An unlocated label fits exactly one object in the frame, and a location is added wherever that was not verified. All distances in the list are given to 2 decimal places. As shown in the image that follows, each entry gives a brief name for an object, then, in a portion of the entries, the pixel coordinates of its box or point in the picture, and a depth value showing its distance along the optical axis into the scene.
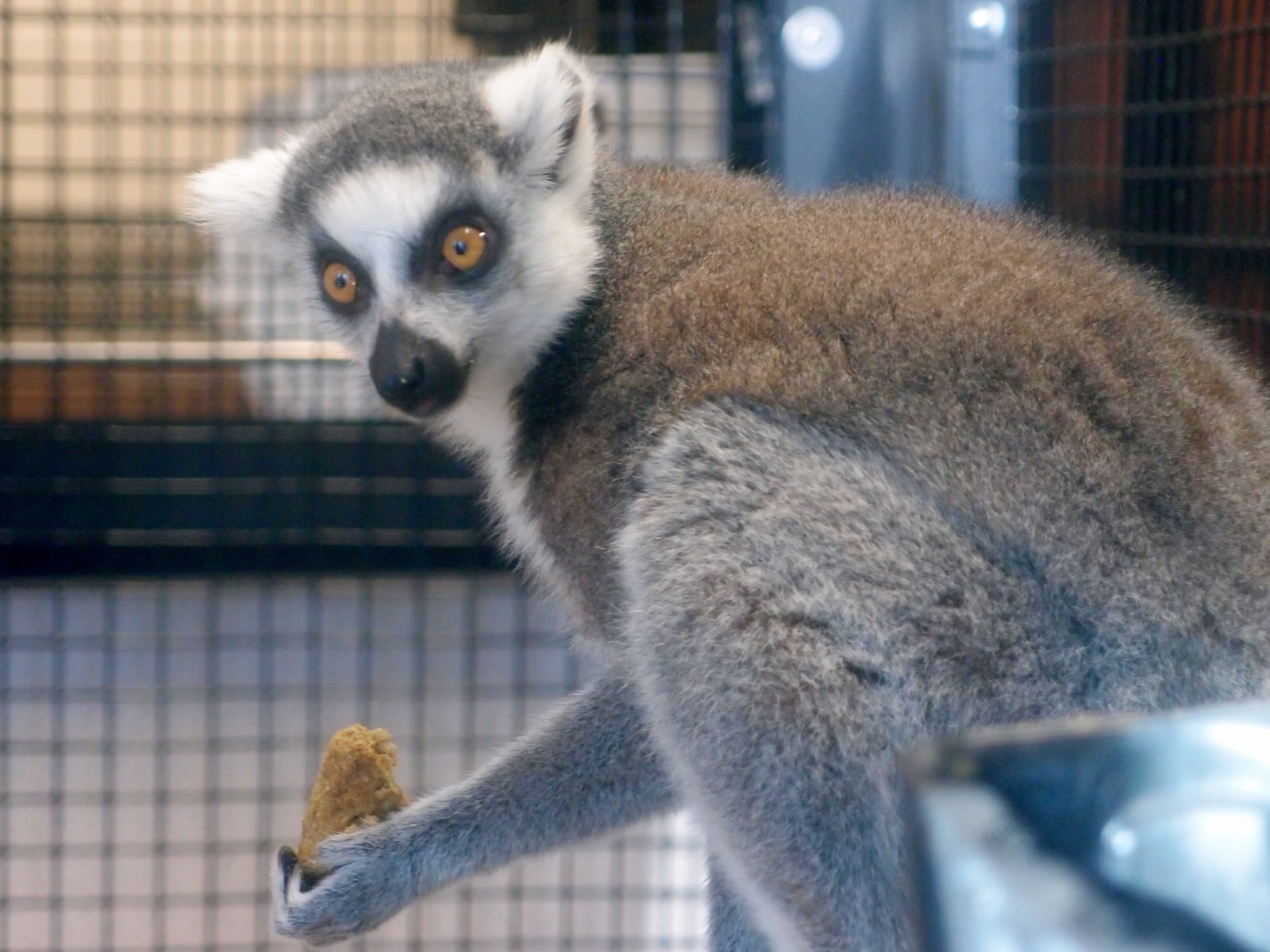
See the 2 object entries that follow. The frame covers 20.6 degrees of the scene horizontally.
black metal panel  1.07
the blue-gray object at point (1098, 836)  0.38
